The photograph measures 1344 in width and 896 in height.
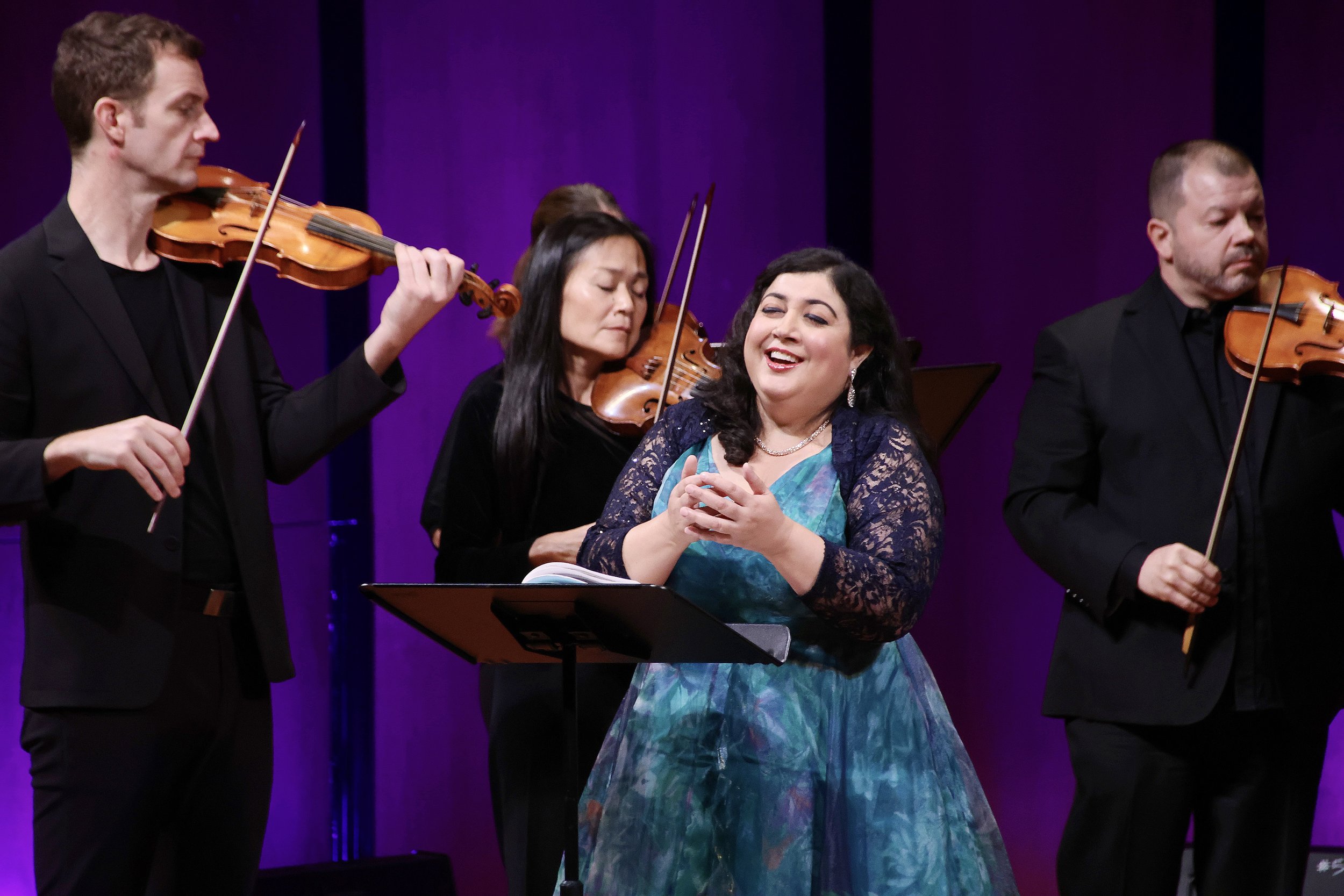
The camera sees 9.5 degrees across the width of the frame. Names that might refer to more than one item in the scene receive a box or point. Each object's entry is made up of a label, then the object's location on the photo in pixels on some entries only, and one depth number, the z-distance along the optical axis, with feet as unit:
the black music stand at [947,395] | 40.35
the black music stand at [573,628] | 37.16
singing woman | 37.84
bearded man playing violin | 39.80
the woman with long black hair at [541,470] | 39.68
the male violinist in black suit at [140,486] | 37.93
